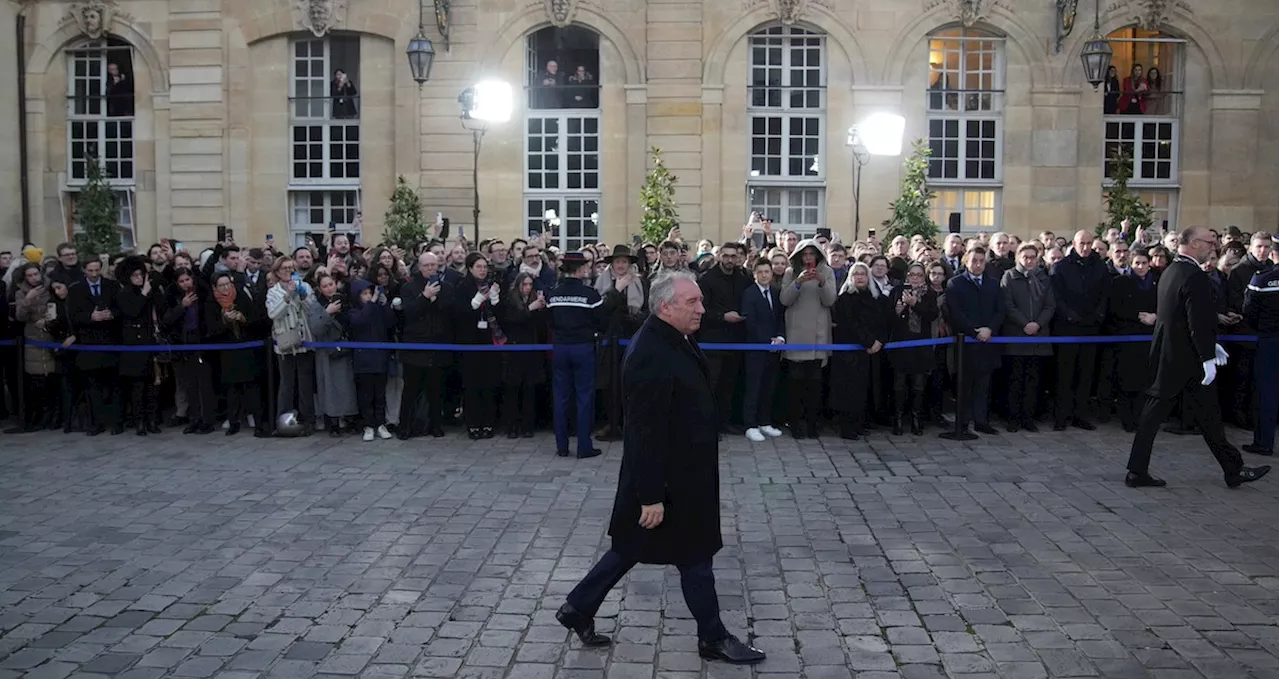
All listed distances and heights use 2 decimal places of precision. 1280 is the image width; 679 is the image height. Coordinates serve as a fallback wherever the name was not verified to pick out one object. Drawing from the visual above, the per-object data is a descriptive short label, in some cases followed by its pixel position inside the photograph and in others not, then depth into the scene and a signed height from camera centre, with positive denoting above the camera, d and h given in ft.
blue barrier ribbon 43.75 -2.18
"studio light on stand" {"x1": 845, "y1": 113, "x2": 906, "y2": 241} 74.54 +8.45
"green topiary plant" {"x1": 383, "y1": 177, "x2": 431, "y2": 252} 76.18 +3.61
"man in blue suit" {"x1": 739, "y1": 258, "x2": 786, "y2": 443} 44.16 -1.73
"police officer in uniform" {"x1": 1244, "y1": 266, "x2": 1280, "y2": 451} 40.22 -2.12
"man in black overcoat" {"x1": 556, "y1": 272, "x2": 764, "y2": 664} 20.57 -2.85
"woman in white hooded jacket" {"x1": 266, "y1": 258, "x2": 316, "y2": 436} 44.24 -1.99
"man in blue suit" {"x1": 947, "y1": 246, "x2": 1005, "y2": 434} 44.27 -1.23
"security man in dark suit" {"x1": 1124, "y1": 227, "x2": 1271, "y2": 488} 34.14 -1.95
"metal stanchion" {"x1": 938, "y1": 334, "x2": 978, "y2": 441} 43.32 -4.23
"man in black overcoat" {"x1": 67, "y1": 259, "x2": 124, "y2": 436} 45.44 -1.99
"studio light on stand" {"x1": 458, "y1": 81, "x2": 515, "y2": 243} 64.92 +9.23
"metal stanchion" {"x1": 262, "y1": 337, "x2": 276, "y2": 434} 44.73 -3.78
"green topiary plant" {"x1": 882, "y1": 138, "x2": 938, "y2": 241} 70.85 +4.24
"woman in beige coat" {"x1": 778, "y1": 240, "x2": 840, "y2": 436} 43.60 -0.98
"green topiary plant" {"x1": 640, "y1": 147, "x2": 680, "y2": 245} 76.02 +4.55
